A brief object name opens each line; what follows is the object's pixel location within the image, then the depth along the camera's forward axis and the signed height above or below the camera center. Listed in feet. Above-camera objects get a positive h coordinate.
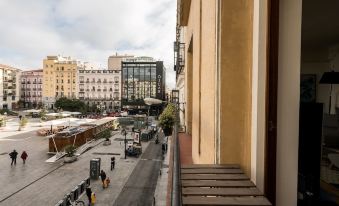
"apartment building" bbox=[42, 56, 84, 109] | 341.82 +24.99
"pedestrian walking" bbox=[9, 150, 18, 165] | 87.25 -15.94
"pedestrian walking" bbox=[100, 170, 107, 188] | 67.26 -17.05
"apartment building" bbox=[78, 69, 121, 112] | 341.82 +13.02
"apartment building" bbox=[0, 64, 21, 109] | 336.90 +14.06
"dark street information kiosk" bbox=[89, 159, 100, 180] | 72.28 -16.47
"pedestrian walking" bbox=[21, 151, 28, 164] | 89.35 -16.86
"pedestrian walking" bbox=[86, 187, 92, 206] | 55.21 -17.26
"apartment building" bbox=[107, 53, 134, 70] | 423.23 +53.62
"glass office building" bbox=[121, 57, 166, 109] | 325.01 +23.13
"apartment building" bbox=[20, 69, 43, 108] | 385.70 +15.28
